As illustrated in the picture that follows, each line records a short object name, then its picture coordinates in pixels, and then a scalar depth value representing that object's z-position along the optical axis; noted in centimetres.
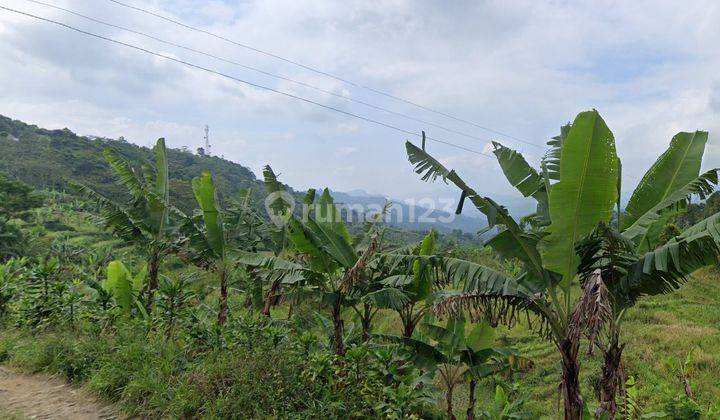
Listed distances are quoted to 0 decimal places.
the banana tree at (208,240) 898
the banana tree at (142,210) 997
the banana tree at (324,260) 724
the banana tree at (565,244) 439
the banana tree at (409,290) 708
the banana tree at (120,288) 930
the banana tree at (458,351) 727
